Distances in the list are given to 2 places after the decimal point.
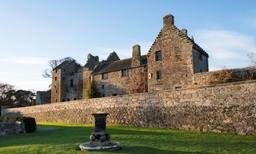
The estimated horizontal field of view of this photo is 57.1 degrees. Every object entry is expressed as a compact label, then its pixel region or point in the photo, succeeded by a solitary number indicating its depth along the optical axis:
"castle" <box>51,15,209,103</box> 26.33
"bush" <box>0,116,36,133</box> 20.31
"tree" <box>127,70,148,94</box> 31.47
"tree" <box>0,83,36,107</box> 55.91
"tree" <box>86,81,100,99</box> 37.70
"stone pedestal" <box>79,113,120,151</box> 10.23
